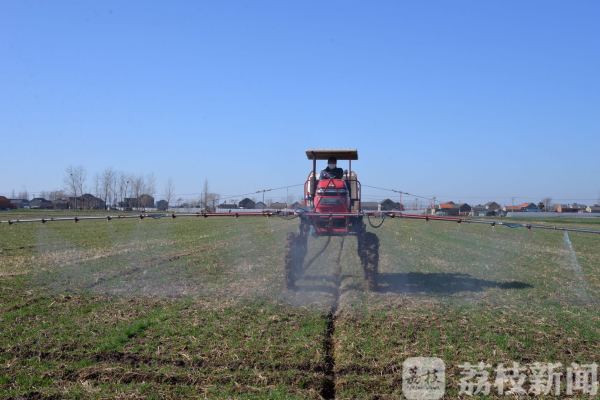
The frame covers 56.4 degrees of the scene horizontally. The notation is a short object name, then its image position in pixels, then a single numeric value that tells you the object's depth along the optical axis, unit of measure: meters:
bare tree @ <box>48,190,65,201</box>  121.95
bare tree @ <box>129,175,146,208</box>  85.90
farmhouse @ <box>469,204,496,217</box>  101.62
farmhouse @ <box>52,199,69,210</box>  109.52
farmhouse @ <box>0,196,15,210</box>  94.38
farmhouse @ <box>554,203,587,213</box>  105.25
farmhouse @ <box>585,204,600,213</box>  100.12
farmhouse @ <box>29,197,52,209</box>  121.68
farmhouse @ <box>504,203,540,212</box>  118.38
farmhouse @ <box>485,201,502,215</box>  126.67
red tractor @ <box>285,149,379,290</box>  13.70
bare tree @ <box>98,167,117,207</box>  99.12
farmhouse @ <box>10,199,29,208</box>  118.44
